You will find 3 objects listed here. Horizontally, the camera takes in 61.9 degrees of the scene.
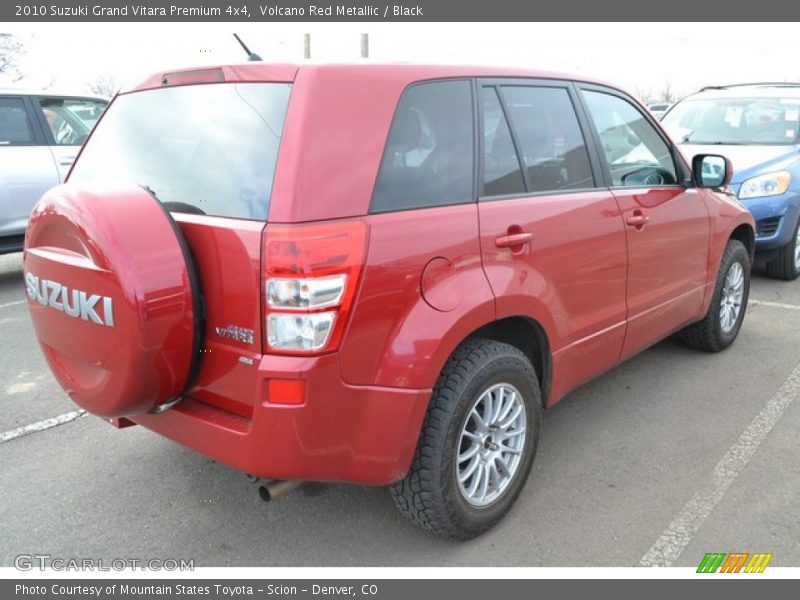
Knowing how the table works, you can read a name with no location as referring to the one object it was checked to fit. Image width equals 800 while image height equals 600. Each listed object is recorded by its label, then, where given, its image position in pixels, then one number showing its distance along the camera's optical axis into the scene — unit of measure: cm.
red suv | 208
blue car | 604
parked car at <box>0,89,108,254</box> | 655
